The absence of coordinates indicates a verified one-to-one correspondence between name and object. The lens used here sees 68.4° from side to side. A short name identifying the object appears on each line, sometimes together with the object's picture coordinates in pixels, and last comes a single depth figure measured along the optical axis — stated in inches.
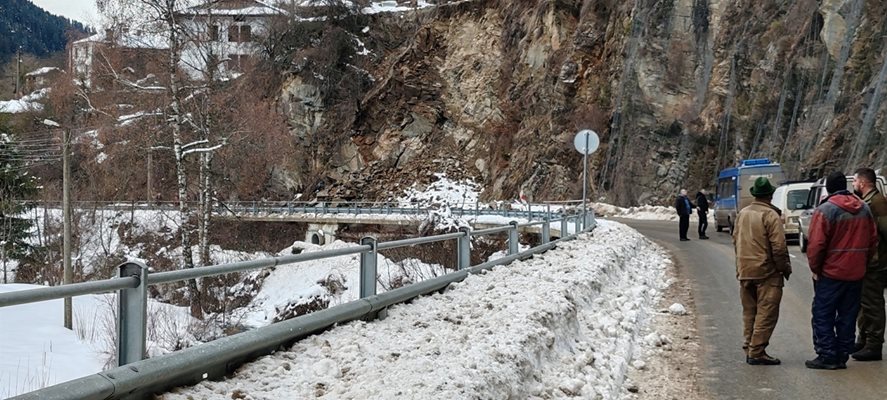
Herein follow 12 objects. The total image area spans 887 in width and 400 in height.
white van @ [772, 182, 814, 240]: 787.4
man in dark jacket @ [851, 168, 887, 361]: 249.3
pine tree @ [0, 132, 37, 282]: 1296.8
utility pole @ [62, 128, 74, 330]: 919.7
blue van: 989.8
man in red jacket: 238.2
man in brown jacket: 246.8
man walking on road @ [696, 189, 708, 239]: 904.9
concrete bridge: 1454.2
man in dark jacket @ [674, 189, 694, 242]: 844.0
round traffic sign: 670.5
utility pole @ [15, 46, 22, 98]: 3427.7
